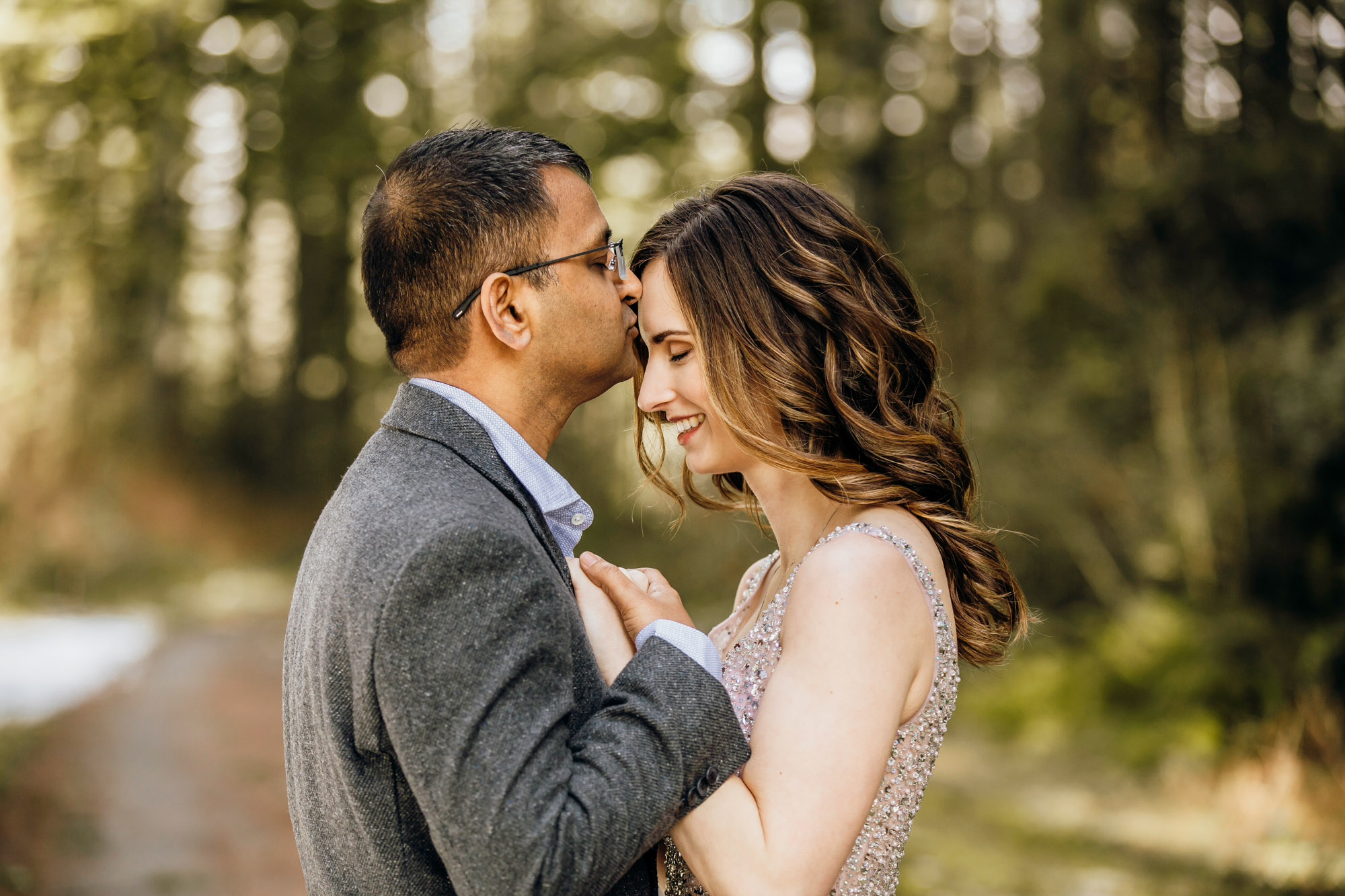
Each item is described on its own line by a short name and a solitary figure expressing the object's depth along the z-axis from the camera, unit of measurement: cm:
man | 158
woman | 193
